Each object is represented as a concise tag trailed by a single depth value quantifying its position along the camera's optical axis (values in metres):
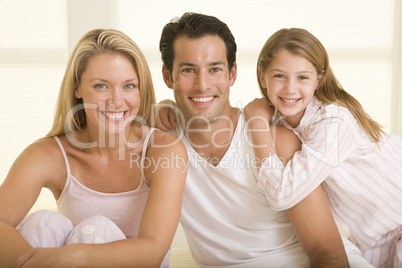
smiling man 2.11
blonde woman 1.95
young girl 2.03
